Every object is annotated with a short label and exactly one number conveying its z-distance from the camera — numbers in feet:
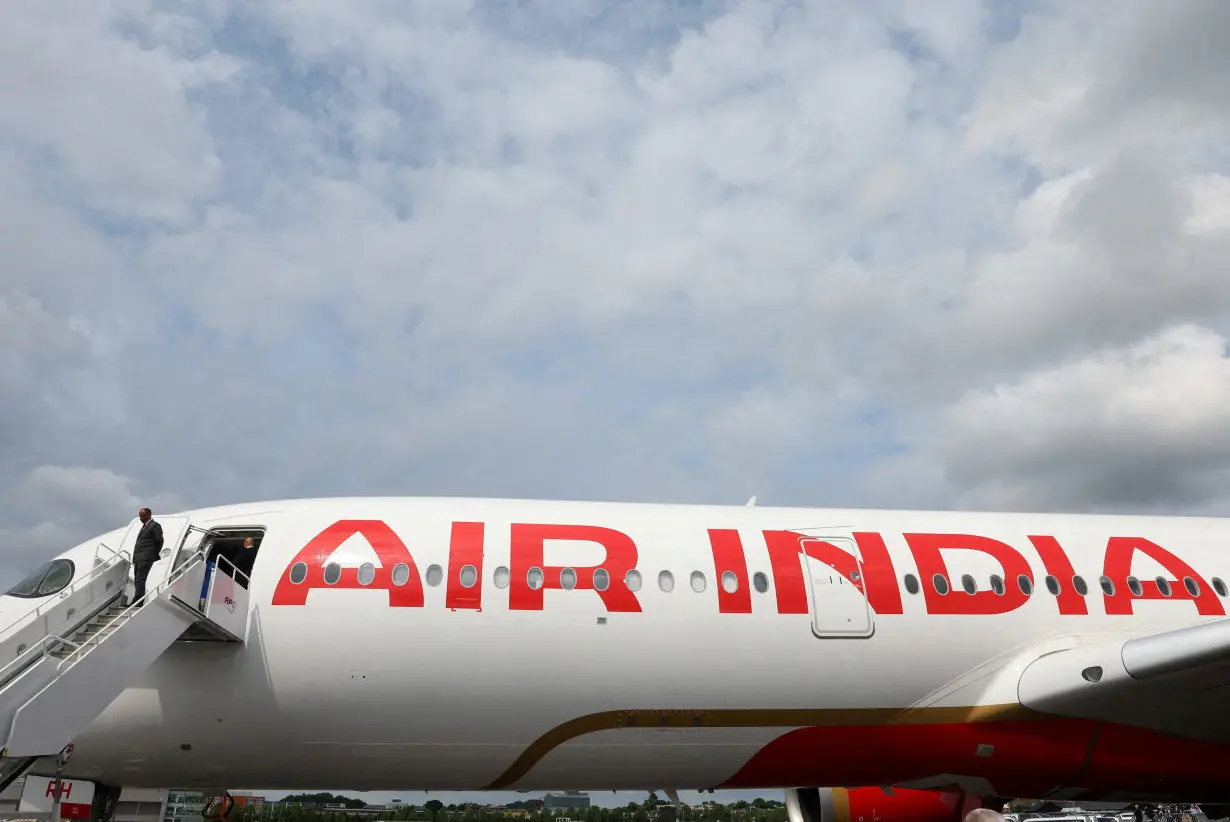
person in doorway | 32.84
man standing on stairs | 29.17
